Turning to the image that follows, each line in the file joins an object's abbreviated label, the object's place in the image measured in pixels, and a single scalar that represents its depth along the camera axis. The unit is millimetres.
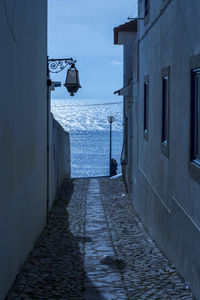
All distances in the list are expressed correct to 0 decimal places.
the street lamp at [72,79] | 12807
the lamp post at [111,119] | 31859
